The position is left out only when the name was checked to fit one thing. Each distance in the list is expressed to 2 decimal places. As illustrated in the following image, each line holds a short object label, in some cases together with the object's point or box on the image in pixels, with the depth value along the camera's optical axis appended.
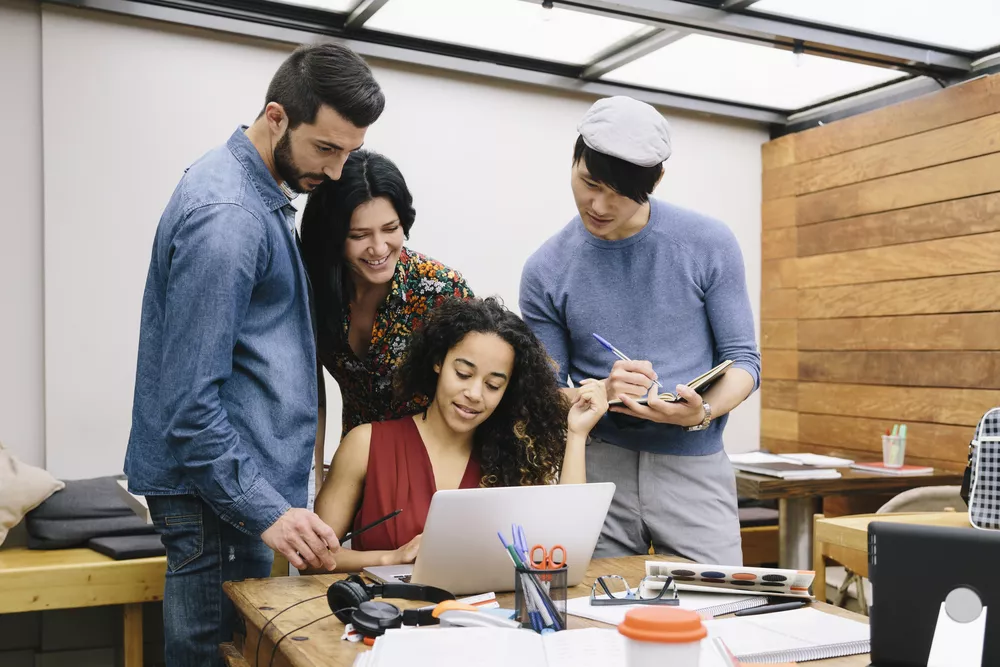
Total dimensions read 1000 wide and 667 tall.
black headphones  1.21
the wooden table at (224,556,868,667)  1.16
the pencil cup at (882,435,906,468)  3.47
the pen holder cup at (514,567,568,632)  1.22
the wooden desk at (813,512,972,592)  2.33
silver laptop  1.36
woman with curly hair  1.93
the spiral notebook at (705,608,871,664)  1.15
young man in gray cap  1.91
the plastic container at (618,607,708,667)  0.71
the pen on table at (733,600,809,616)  1.36
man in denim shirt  1.53
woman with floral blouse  1.97
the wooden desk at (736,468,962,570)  3.06
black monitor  0.96
